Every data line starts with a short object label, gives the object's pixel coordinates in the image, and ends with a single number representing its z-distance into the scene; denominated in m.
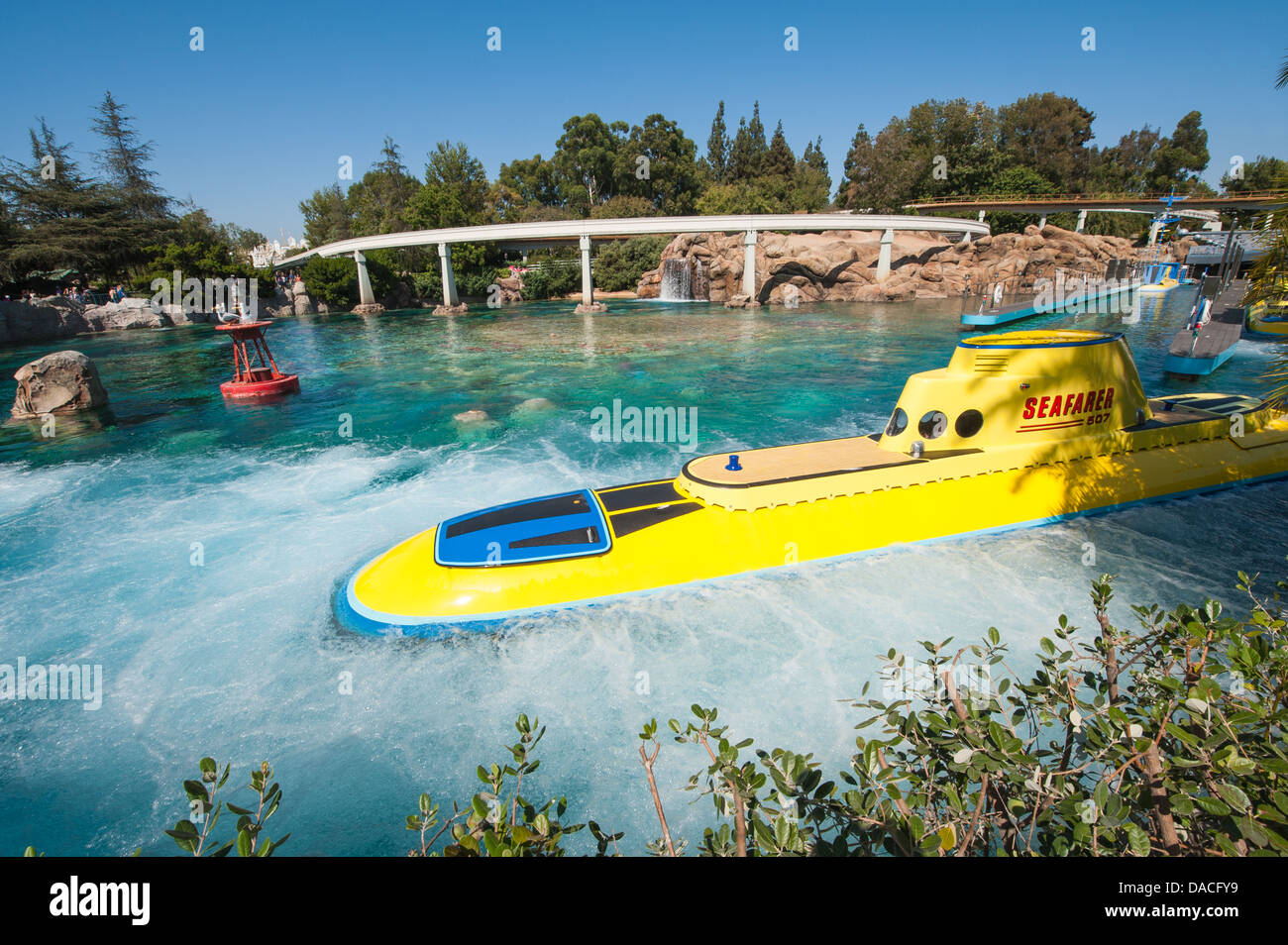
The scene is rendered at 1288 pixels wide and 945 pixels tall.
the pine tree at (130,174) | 67.19
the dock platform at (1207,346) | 26.23
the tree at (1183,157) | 97.75
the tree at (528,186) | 98.00
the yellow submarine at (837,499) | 10.48
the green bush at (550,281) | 73.12
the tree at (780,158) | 100.12
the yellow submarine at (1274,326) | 27.56
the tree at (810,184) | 86.88
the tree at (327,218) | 99.86
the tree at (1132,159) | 96.50
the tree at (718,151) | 107.88
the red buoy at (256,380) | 25.86
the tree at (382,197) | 90.06
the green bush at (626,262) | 76.06
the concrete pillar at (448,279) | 61.84
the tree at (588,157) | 91.06
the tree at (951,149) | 75.38
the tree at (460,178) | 79.69
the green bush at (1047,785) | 2.55
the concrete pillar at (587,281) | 56.97
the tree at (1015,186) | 75.94
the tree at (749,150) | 102.56
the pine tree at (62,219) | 53.78
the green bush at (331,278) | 64.19
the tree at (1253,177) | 86.81
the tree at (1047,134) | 86.38
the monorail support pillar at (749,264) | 57.00
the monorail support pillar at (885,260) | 60.81
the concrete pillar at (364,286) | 63.75
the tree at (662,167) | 90.50
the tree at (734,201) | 79.25
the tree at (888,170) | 78.44
